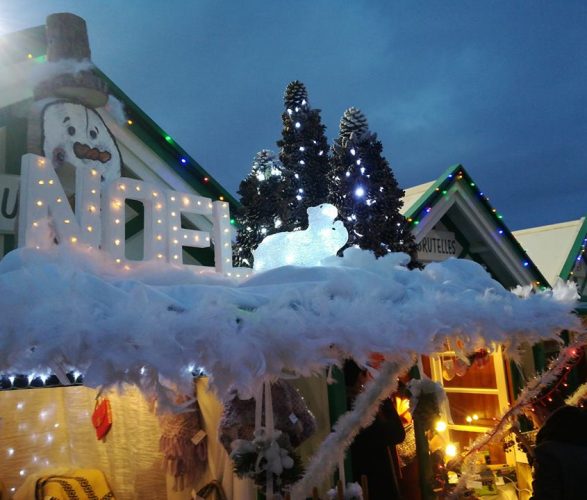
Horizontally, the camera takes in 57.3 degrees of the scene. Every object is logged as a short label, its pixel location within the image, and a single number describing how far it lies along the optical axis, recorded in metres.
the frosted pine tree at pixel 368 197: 6.50
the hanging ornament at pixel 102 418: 5.75
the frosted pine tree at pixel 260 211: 6.22
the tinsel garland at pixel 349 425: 3.23
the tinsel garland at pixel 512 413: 4.37
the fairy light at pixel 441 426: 7.38
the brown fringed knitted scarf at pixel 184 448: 5.05
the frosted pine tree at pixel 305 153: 6.79
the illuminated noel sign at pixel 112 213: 3.96
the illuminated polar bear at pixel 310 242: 4.48
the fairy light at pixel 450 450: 7.07
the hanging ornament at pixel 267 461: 3.22
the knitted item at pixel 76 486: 5.36
